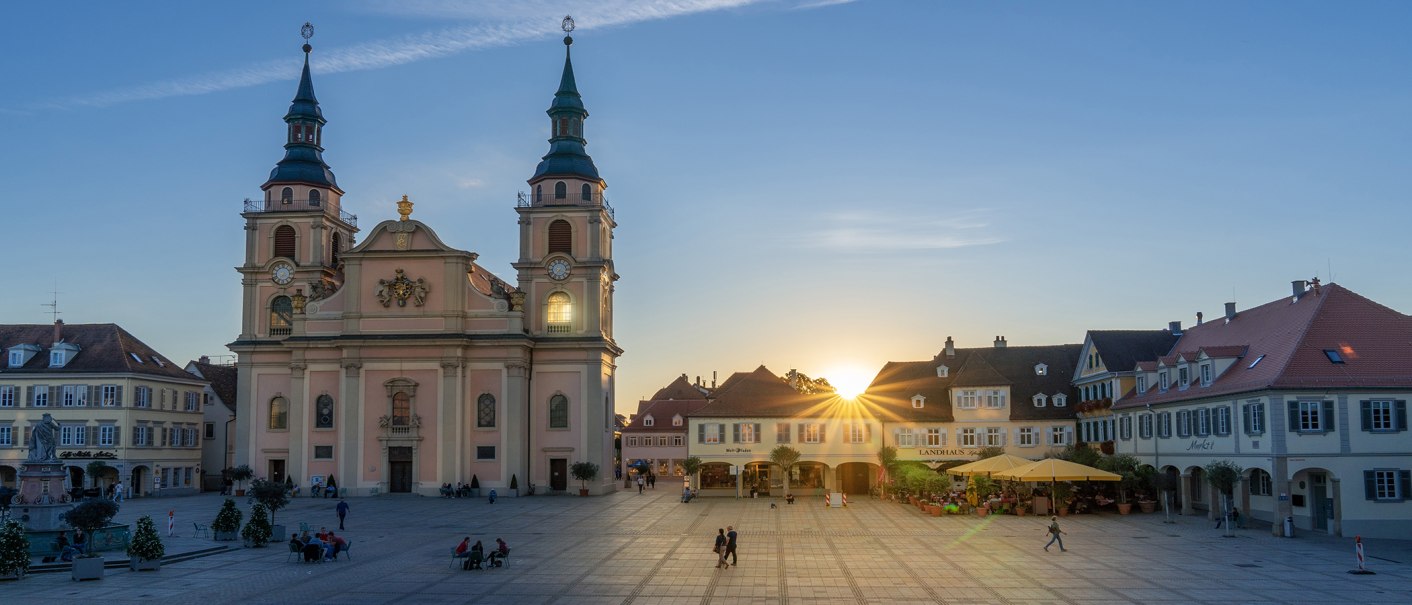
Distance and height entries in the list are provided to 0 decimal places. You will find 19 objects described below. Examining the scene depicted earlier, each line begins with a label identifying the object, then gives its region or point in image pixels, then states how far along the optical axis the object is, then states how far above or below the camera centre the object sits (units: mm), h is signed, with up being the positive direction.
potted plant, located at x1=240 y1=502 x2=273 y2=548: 38406 -3405
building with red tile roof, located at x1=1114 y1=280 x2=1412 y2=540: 41625 -17
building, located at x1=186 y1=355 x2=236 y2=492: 81875 -841
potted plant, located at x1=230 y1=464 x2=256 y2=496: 69000 -2865
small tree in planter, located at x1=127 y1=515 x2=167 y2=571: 32125 -3346
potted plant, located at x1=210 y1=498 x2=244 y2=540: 39469 -3265
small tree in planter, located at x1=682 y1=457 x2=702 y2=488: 65100 -2539
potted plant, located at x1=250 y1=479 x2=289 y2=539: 39031 -2281
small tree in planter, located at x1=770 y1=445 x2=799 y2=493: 64000 -2046
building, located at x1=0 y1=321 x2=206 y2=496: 70125 +1515
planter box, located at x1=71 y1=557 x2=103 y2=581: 30209 -3598
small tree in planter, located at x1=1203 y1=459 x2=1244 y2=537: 44344 -2354
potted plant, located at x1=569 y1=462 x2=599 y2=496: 69625 -2966
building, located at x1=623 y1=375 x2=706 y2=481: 112750 -1904
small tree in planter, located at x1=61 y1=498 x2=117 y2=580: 30281 -2467
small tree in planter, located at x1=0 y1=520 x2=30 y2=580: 29866 -3095
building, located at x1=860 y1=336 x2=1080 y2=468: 65375 +120
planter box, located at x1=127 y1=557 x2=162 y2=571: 32188 -3727
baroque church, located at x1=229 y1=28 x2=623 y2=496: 70062 +3876
